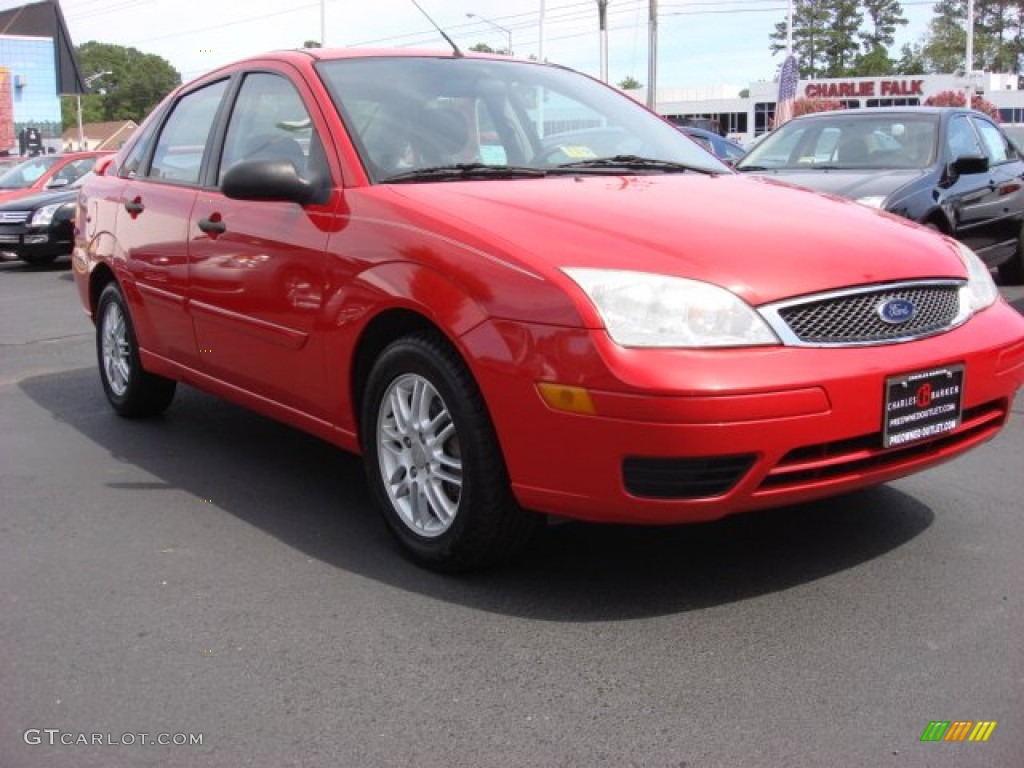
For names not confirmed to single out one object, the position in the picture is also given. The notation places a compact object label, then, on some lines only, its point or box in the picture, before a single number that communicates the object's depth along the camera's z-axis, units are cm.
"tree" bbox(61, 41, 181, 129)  12362
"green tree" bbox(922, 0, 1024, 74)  8950
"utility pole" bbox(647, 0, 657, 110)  3472
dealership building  6362
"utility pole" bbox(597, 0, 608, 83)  3264
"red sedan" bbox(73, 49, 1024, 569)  294
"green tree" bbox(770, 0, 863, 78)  9562
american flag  3456
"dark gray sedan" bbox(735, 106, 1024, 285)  764
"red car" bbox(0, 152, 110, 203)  1566
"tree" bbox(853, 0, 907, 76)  9600
